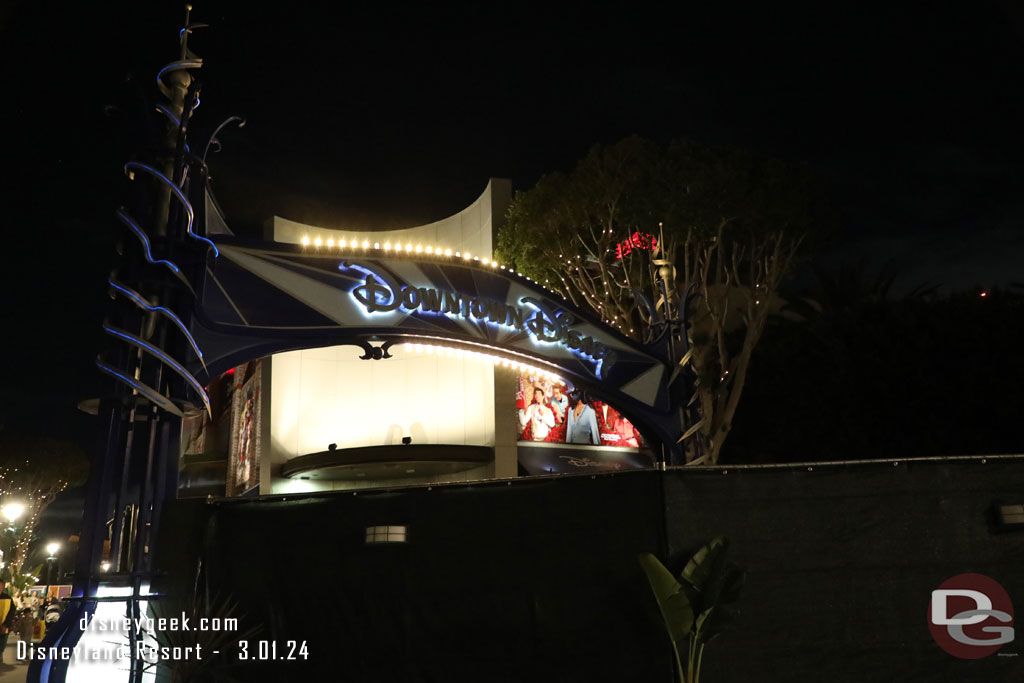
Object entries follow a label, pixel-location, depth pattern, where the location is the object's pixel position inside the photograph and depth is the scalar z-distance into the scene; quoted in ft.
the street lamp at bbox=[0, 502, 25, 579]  67.43
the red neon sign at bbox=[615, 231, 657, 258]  75.66
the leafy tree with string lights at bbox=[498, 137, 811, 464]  72.38
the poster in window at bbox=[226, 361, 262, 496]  88.02
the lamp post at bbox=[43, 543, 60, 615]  129.36
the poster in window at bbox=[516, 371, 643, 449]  80.74
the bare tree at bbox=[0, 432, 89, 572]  164.96
